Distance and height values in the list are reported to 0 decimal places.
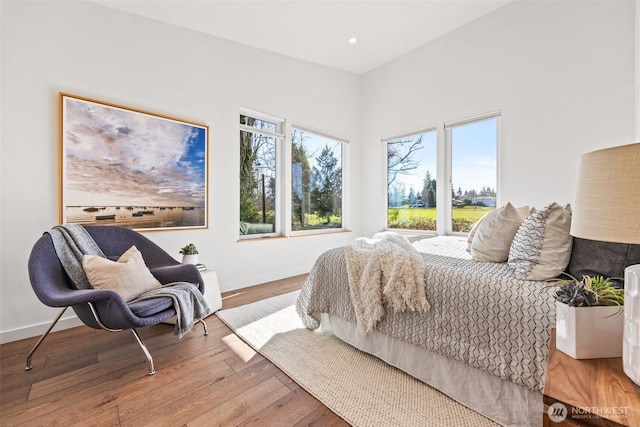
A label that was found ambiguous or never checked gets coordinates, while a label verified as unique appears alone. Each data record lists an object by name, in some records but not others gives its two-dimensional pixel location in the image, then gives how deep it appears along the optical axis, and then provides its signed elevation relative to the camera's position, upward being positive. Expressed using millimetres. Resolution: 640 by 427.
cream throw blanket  1548 -419
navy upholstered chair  1497 -493
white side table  2569 -758
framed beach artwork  2346 +430
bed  1185 -648
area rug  1324 -990
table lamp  649 +5
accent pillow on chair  1786 -430
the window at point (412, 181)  3852 +451
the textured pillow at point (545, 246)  1353 -181
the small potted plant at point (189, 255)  2630 -419
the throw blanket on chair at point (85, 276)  1804 -424
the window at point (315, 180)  4051 +493
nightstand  604 -446
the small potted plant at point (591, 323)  801 -336
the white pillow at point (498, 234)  1711 -150
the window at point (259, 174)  3523 +512
